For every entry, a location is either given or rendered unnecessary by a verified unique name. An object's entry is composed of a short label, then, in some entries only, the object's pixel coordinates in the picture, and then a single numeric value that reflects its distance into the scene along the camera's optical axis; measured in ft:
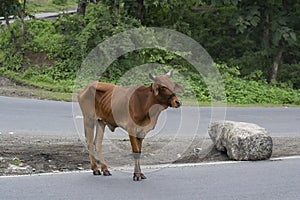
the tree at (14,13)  121.05
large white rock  57.06
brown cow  42.78
